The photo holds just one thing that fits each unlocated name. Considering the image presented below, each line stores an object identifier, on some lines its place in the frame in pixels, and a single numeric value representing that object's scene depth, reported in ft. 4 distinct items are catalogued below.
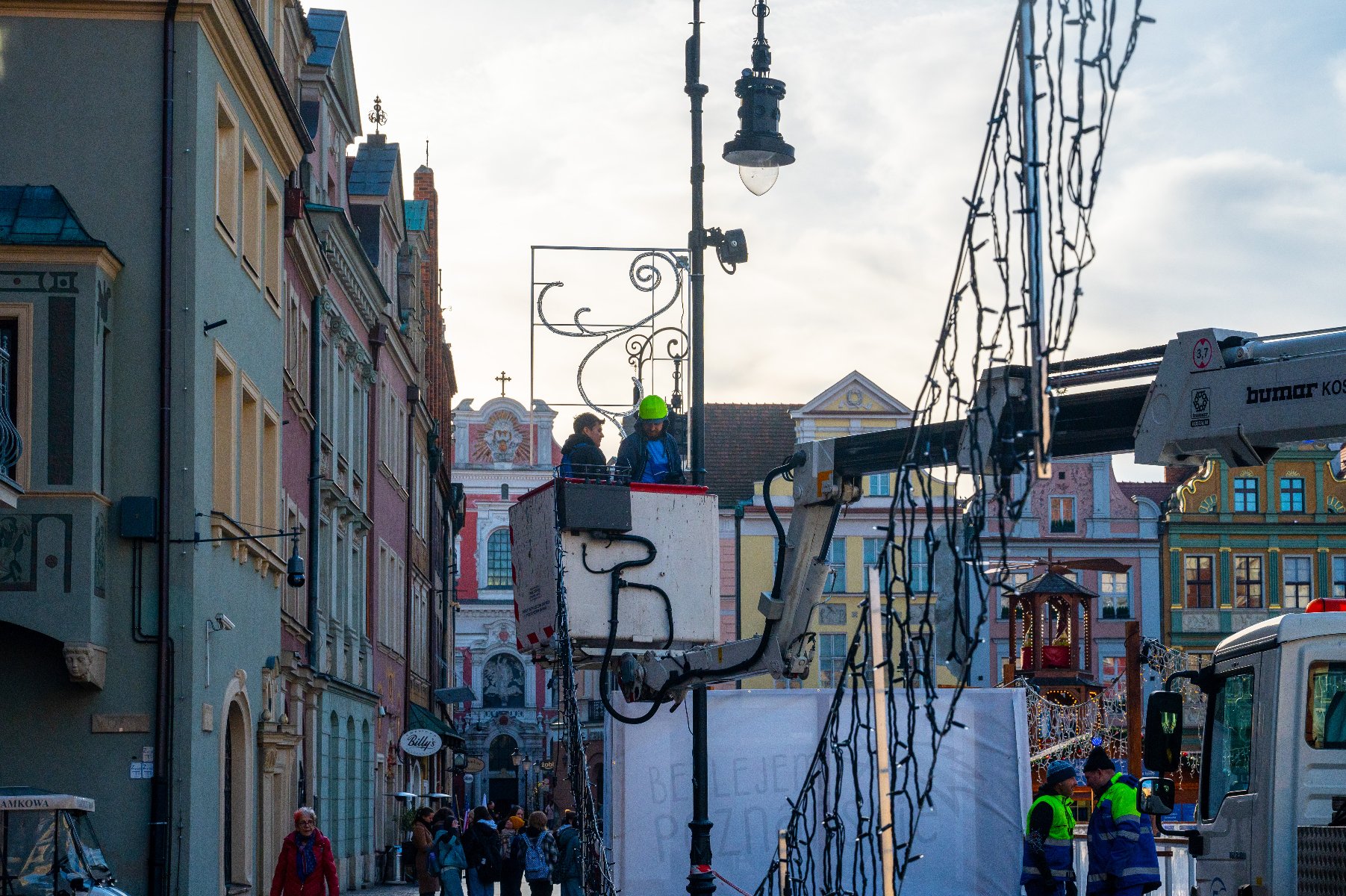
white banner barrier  65.21
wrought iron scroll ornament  58.13
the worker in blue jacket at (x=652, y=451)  48.60
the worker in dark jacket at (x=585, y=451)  46.80
